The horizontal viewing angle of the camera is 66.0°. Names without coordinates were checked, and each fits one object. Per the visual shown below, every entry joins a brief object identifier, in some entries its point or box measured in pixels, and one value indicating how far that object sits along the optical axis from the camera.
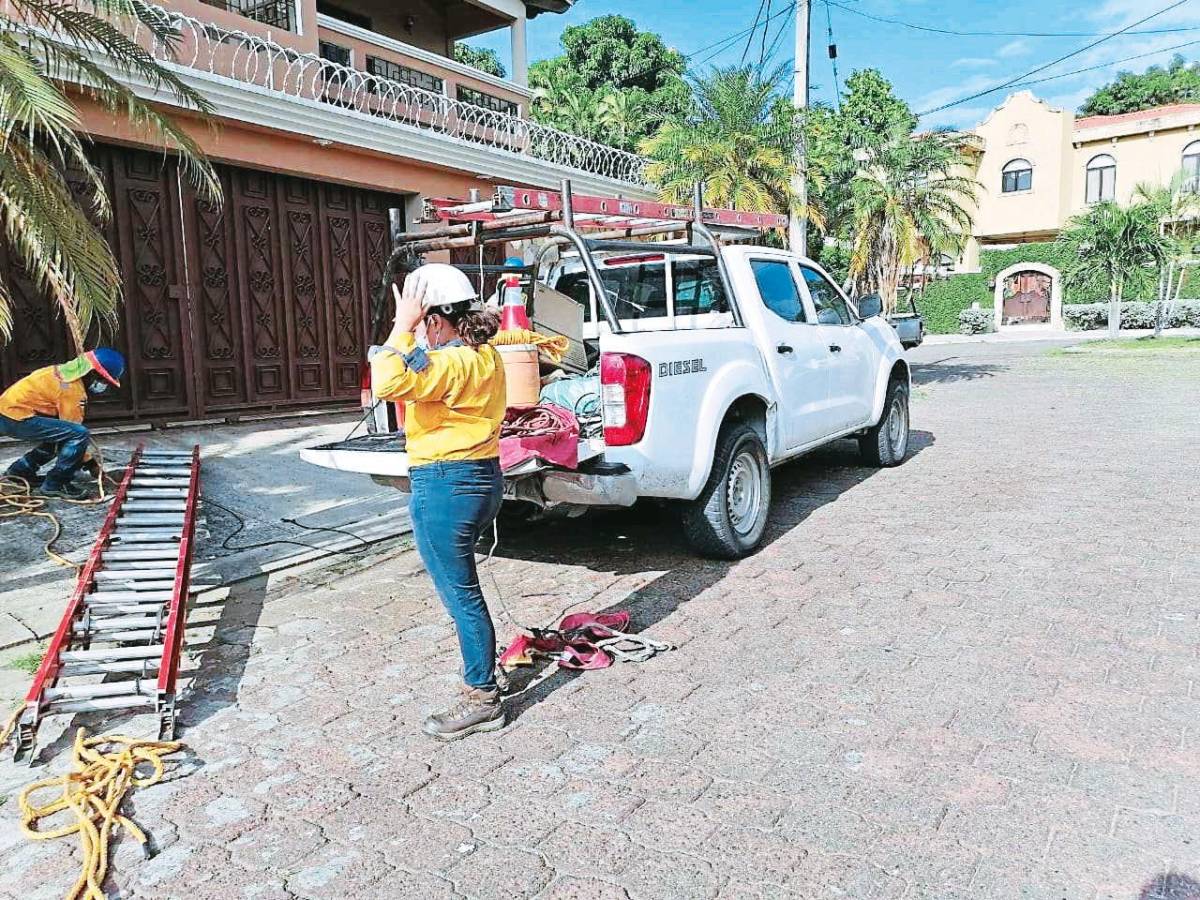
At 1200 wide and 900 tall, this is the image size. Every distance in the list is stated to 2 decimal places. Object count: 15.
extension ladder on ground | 3.58
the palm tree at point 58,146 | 5.22
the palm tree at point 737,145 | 15.32
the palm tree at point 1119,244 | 29.44
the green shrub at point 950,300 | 40.22
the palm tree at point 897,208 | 20.33
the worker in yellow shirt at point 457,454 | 3.40
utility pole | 15.41
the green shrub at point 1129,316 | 35.81
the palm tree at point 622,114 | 32.84
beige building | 39.88
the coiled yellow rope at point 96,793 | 2.73
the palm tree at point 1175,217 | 29.98
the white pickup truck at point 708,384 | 4.84
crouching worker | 6.88
